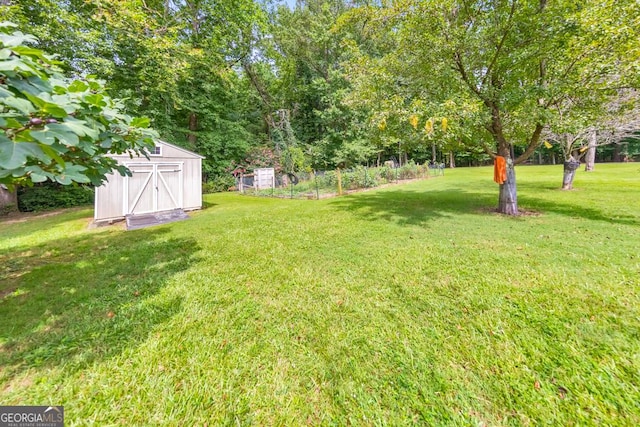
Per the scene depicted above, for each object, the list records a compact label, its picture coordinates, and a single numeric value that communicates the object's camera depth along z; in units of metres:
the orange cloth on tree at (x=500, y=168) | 6.44
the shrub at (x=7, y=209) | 10.04
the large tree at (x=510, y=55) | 4.61
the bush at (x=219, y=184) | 16.52
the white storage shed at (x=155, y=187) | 7.69
